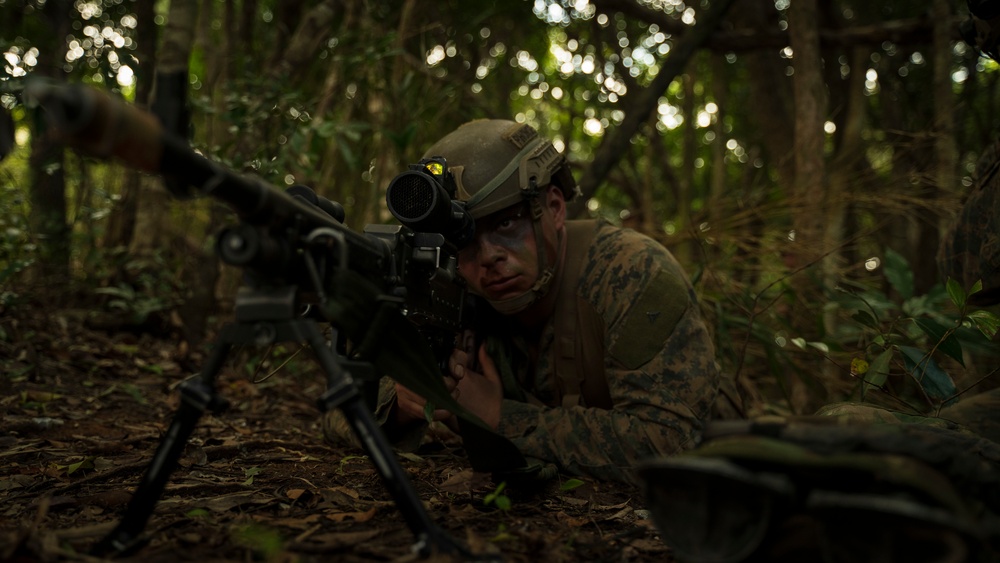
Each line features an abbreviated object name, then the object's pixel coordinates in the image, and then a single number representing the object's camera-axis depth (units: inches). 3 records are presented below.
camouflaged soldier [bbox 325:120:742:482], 105.8
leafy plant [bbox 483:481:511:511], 76.0
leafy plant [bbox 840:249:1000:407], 110.8
